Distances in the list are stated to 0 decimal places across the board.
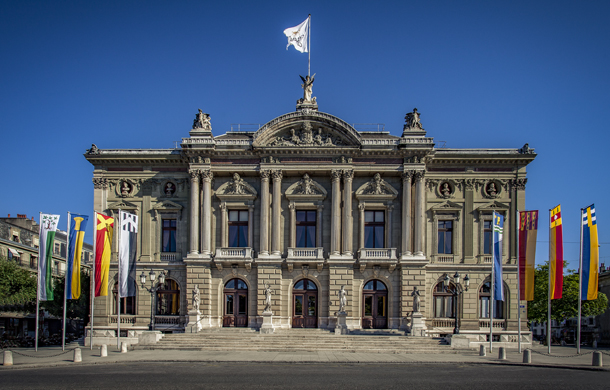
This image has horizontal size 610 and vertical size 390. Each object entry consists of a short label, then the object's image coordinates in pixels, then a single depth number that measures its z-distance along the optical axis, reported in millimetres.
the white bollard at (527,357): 27500
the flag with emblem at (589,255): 30766
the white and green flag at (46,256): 31703
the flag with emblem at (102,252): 32250
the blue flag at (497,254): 33438
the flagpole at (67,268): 31822
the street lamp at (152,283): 35594
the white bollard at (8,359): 25344
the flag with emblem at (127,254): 32594
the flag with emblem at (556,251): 31938
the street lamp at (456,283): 34281
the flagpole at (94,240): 31959
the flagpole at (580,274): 31009
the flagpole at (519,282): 33016
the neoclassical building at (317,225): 39469
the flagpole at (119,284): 32566
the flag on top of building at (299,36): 42406
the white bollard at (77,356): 26703
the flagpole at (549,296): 31967
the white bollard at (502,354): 29281
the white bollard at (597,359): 26109
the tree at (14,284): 40812
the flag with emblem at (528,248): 33375
